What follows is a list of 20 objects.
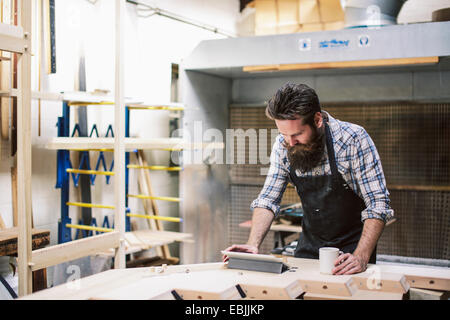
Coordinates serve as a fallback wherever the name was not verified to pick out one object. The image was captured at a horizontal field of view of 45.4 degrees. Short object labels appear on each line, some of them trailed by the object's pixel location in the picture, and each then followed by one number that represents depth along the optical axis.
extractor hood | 3.64
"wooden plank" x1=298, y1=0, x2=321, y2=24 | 4.39
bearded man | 2.12
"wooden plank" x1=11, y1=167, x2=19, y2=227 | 3.14
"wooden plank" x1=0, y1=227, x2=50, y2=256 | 2.71
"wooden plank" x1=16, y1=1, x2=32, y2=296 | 2.16
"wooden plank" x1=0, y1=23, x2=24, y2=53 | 2.08
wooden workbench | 1.61
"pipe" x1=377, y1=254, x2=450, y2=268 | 3.35
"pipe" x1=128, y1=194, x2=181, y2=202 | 3.95
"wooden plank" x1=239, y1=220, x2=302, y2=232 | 3.91
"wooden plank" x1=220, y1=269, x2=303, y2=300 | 1.65
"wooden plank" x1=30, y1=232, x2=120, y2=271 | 2.32
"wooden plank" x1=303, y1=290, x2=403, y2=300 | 1.73
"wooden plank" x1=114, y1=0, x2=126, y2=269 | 2.86
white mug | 1.84
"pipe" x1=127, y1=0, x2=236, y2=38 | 4.44
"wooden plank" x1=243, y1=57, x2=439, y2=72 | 3.76
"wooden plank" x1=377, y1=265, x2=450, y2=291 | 1.85
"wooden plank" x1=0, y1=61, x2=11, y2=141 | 2.97
